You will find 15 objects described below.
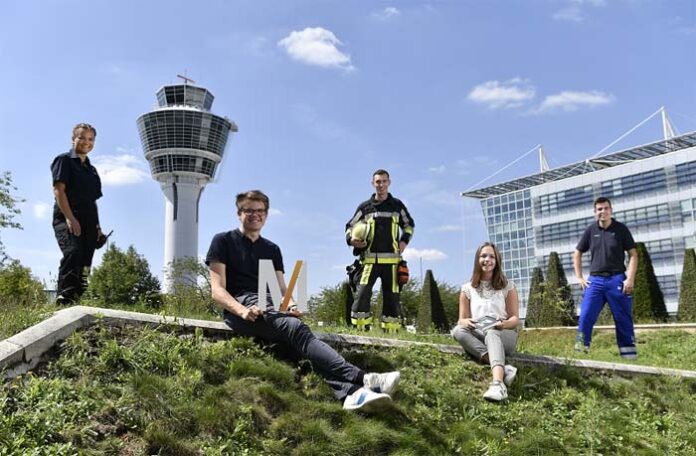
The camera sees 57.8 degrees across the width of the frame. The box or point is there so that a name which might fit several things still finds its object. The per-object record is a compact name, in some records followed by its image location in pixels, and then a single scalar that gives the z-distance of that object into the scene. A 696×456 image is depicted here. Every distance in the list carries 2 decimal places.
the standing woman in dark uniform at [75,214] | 6.13
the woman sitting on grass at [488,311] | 5.89
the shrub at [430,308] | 22.98
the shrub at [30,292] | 6.09
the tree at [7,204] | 30.27
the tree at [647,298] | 19.91
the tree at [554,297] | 23.20
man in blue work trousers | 7.93
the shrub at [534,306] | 24.52
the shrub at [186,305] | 6.34
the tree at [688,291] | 19.58
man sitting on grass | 4.52
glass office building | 51.91
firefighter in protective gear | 7.71
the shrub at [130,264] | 42.89
